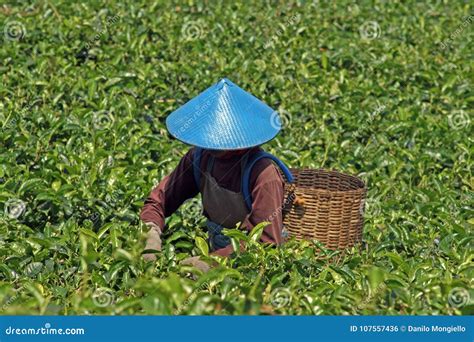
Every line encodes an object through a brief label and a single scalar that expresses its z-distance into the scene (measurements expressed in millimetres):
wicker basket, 10352
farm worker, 9125
